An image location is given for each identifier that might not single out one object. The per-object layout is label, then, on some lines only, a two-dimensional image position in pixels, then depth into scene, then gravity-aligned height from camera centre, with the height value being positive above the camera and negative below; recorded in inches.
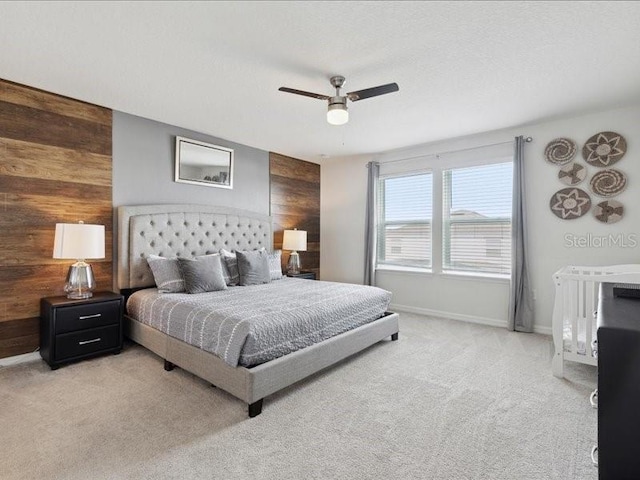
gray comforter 89.4 -24.3
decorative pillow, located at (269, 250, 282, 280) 175.0 -14.1
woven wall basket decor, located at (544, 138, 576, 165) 149.7 +41.8
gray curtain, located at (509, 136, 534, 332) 158.9 -10.7
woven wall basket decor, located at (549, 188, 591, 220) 147.3 +17.6
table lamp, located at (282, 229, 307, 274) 204.1 -2.7
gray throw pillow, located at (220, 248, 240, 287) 156.0 -14.7
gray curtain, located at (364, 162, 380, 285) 211.0 +11.0
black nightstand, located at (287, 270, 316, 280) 203.2 -21.8
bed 88.7 -23.6
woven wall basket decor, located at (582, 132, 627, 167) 139.7 +40.1
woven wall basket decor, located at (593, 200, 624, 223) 140.0 +13.3
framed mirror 162.9 +39.2
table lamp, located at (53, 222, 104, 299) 114.6 -4.2
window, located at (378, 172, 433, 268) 197.2 +13.0
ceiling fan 99.1 +44.7
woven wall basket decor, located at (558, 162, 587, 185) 147.7 +30.8
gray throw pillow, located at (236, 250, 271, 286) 155.9 -13.7
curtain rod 159.9 +49.8
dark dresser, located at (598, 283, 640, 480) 30.9 -15.2
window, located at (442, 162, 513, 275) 170.7 +12.2
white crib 103.4 -26.0
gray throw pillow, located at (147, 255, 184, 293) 133.8 -14.6
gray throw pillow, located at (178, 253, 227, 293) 133.0 -14.6
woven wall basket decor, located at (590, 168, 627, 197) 139.3 +25.5
